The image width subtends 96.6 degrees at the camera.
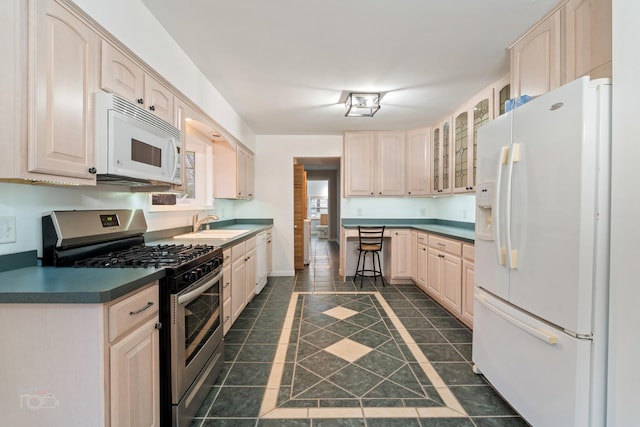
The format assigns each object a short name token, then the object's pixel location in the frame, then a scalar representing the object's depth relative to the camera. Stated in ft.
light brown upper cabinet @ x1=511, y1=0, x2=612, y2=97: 4.88
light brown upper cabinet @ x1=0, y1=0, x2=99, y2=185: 3.41
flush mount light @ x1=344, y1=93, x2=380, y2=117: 10.15
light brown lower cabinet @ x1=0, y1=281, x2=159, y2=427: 3.30
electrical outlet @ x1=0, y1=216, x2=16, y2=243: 4.12
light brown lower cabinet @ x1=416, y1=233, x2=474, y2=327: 8.90
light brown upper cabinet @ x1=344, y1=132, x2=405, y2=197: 14.89
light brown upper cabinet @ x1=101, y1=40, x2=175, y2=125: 4.75
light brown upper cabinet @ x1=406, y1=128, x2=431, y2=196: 14.46
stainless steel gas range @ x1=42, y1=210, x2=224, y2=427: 4.58
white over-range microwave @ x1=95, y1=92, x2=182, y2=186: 4.57
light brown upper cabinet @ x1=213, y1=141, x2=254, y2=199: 12.02
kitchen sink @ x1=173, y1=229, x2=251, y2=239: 8.98
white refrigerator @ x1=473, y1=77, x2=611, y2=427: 3.95
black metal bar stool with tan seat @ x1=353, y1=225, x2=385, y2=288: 13.61
